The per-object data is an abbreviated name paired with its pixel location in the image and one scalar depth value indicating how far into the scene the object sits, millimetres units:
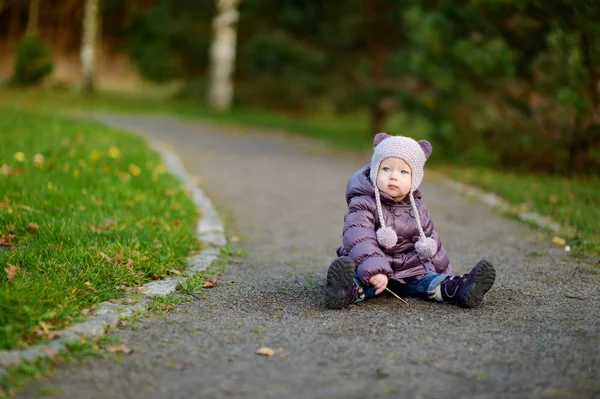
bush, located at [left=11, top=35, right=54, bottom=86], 28172
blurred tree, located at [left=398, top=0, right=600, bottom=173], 10961
